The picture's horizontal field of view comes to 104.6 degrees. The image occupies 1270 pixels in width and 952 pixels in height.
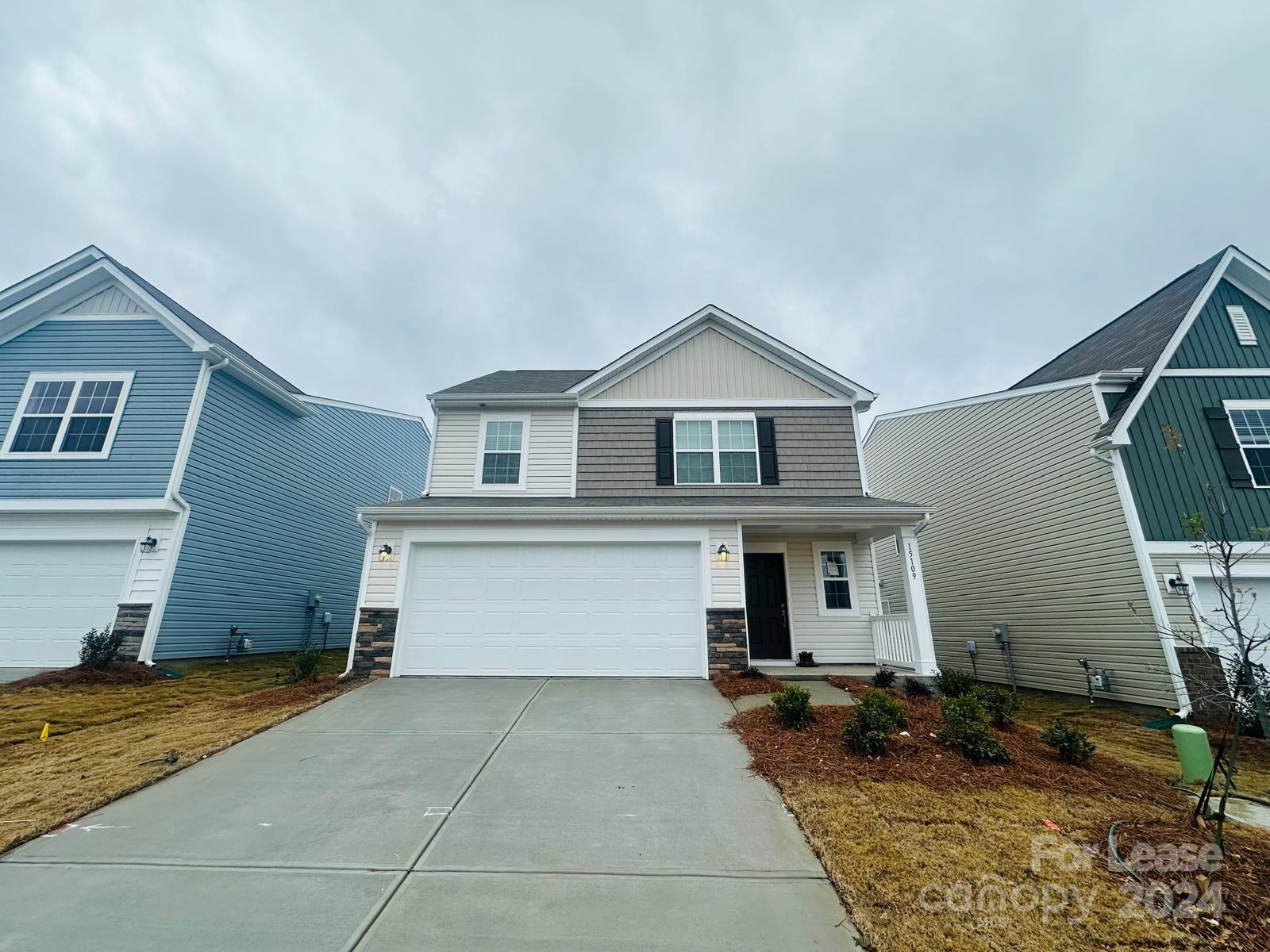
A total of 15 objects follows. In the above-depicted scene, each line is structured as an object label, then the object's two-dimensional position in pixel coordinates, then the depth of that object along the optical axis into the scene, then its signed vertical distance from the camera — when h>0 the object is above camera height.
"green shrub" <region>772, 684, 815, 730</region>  5.50 -0.92
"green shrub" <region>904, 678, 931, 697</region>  7.57 -0.98
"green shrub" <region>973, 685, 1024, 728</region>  5.84 -0.96
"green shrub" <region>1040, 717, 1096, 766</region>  4.79 -1.16
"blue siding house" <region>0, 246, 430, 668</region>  9.04 +2.84
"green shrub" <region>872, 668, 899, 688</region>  7.91 -0.87
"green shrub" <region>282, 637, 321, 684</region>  8.07 -0.74
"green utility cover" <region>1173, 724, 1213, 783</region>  4.55 -1.17
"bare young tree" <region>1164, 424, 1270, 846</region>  3.46 -0.11
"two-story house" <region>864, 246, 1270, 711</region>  8.23 +2.49
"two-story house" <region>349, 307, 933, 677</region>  8.44 +1.68
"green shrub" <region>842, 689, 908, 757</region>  4.71 -0.97
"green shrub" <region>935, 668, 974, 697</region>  6.99 -0.84
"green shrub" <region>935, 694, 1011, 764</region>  4.67 -1.03
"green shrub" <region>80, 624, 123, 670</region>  8.23 -0.43
